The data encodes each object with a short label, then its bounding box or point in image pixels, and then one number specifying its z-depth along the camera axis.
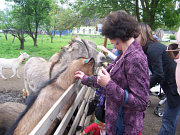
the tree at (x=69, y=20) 11.60
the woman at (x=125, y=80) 1.33
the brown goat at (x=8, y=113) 2.69
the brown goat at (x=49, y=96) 1.97
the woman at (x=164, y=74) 2.32
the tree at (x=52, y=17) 14.33
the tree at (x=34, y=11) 12.40
